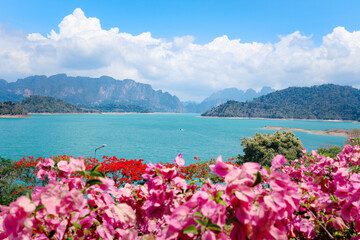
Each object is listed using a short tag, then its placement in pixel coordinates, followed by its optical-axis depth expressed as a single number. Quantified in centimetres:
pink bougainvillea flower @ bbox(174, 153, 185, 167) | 164
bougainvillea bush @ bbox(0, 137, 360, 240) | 86
